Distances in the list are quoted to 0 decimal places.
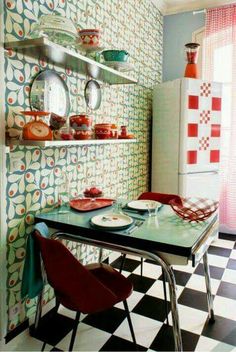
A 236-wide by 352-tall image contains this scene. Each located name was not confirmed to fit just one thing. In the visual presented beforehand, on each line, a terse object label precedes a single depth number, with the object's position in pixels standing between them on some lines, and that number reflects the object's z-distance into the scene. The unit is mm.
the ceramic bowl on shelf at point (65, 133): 1834
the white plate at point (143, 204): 2051
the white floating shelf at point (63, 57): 1544
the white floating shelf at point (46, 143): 1565
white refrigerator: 3238
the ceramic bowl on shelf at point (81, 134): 1959
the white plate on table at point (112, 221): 1627
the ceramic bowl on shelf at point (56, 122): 1833
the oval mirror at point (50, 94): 1830
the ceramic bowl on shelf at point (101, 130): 2219
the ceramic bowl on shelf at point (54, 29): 1673
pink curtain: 3539
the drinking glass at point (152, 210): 1943
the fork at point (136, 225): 1613
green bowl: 2266
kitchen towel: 1585
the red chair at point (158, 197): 2381
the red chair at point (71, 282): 1357
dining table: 1450
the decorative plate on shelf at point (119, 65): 2283
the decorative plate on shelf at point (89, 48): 2010
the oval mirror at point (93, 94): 2359
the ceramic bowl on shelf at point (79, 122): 1952
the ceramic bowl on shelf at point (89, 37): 1983
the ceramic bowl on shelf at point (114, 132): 2363
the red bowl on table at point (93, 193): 2271
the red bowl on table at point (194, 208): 1784
